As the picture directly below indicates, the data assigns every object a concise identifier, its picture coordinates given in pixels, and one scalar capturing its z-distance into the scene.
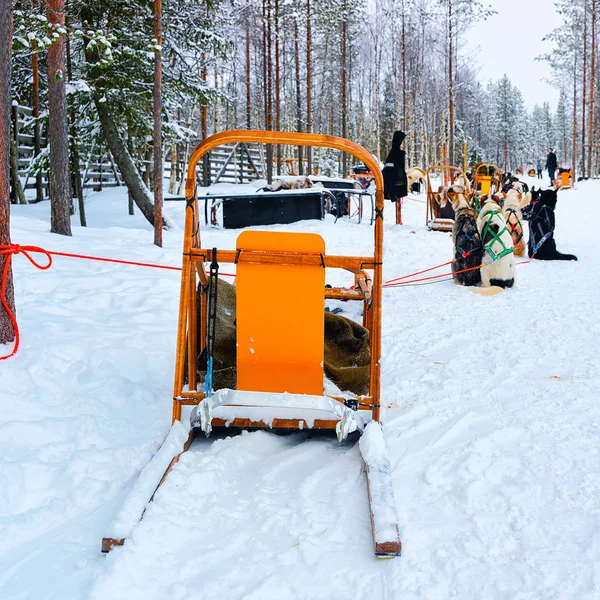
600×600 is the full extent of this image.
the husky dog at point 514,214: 8.62
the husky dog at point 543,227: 8.48
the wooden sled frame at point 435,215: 12.44
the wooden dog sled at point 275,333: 2.62
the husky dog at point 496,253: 6.55
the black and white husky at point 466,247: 6.84
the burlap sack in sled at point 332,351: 3.28
